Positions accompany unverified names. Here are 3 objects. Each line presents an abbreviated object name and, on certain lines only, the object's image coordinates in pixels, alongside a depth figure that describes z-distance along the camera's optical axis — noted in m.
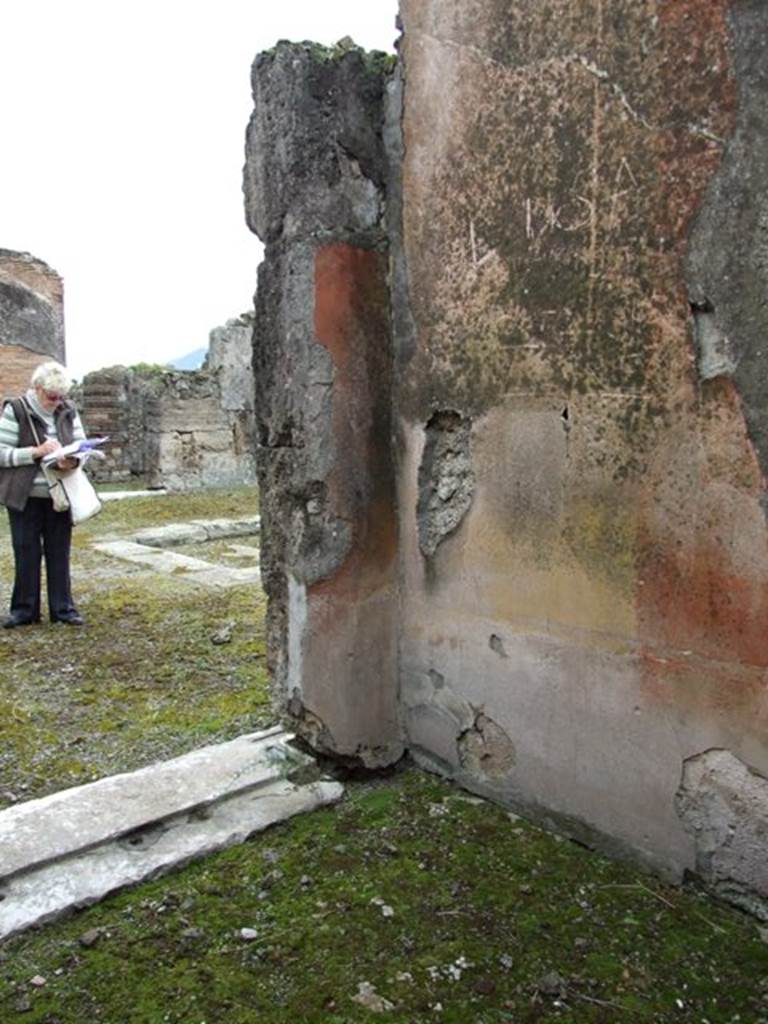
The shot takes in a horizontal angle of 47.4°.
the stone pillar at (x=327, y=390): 2.48
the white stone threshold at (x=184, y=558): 6.07
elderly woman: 4.66
